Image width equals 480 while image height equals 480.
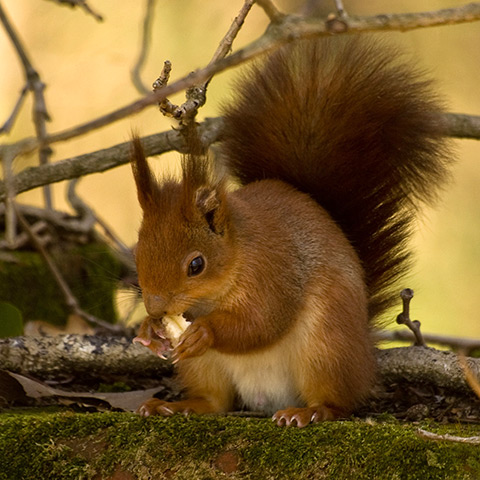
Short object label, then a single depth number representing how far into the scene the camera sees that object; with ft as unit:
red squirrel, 12.49
